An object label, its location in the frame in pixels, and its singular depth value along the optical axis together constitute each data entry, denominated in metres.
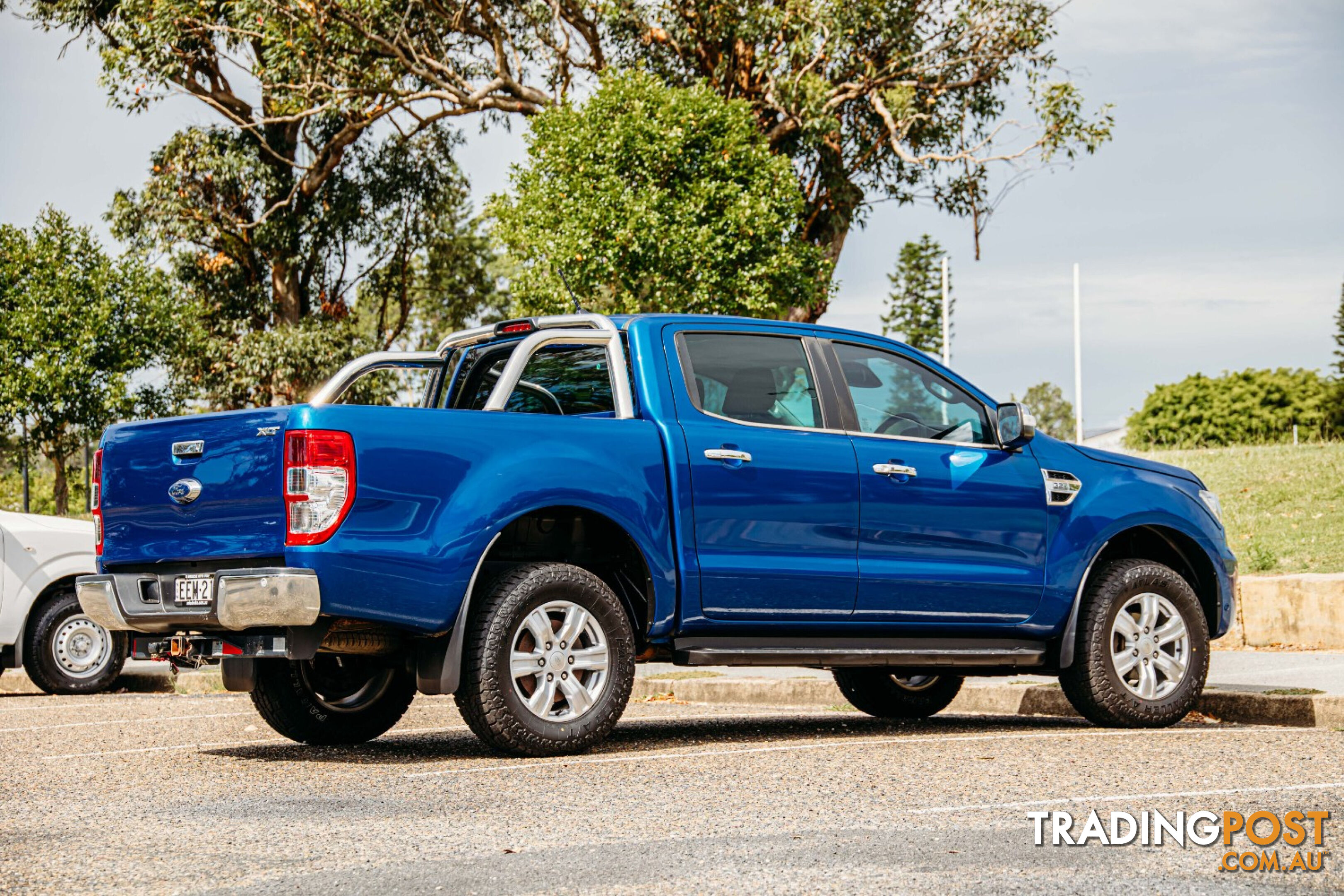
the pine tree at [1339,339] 87.01
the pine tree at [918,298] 95.56
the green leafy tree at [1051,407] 149.75
